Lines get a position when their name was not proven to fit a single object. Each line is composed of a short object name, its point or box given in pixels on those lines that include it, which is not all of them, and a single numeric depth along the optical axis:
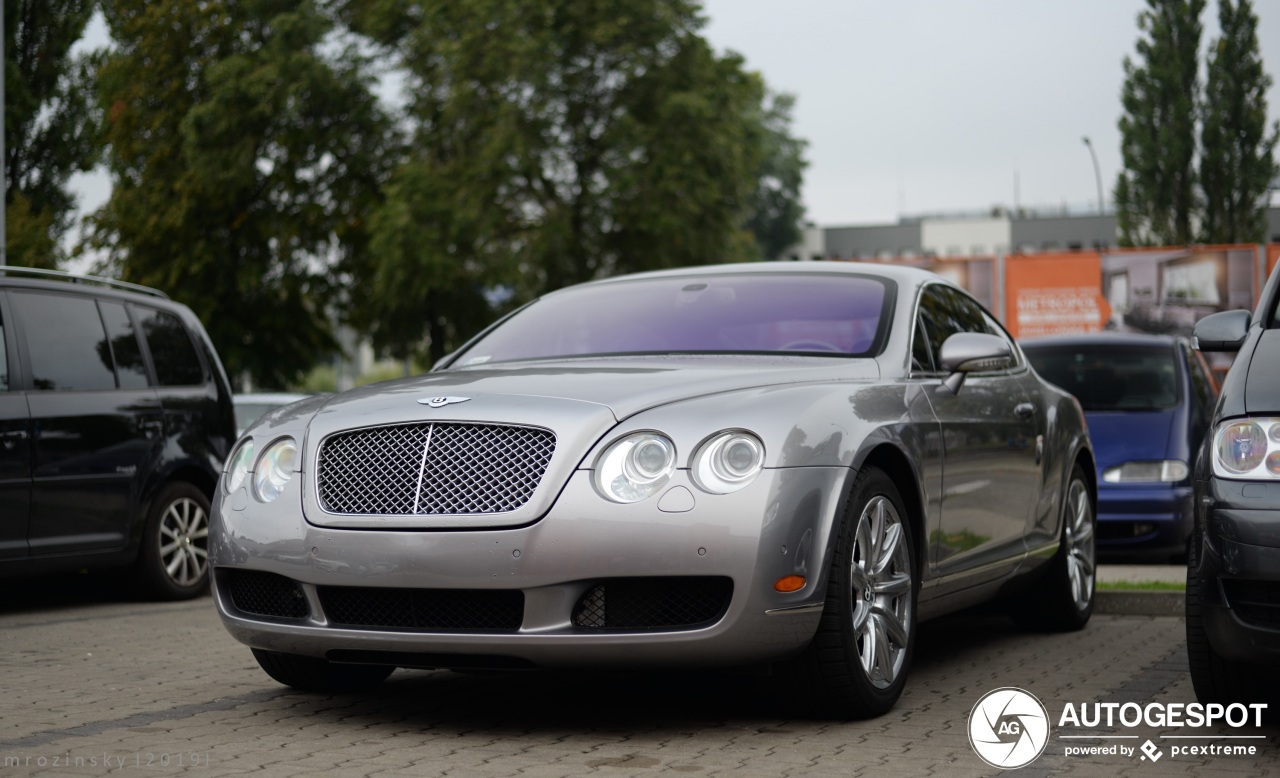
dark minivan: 8.42
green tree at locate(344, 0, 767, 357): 34.16
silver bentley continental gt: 4.63
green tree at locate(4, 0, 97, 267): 33.81
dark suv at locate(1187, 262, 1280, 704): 4.43
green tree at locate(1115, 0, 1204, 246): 44.47
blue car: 11.33
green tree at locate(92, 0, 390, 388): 35.78
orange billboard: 32.12
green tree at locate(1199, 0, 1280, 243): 43.75
